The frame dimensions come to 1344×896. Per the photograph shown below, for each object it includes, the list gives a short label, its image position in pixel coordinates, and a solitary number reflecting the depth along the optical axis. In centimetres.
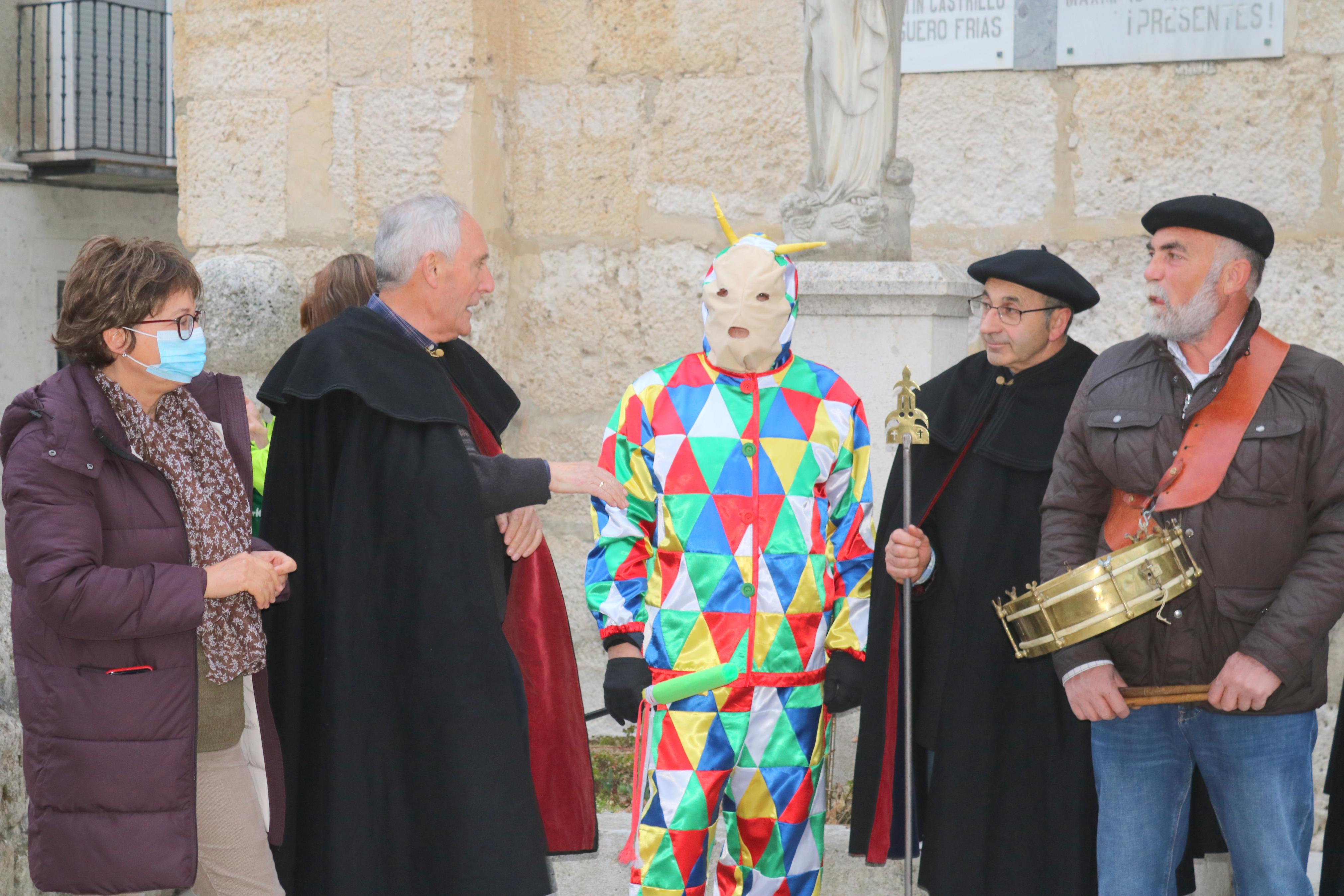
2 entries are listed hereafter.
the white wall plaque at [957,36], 605
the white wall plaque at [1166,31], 567
